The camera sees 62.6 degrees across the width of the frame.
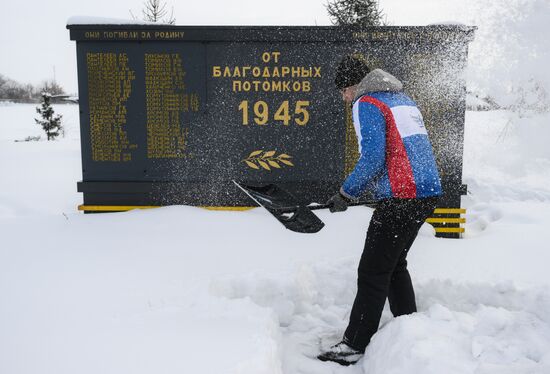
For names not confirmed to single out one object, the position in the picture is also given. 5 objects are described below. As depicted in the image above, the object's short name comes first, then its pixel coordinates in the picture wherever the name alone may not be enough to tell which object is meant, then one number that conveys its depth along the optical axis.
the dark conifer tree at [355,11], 16.44
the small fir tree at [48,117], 24.95
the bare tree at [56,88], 50.09
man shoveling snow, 2.56
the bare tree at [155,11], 18.83
